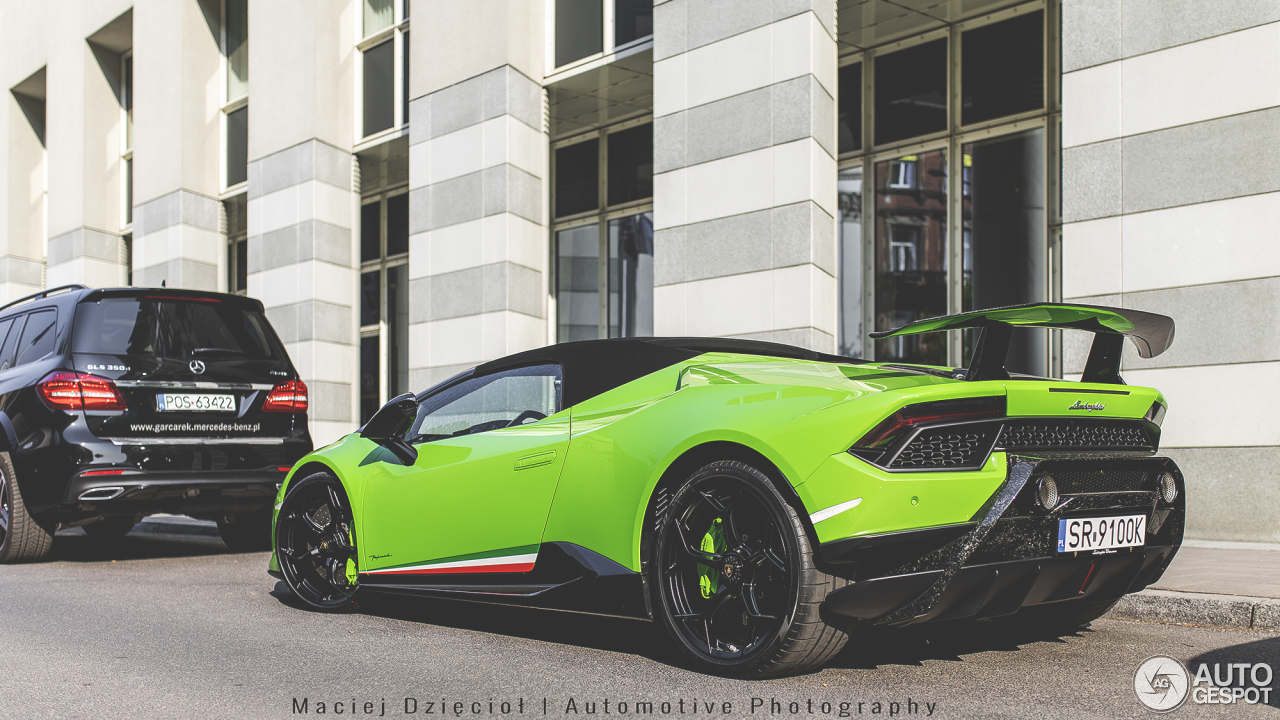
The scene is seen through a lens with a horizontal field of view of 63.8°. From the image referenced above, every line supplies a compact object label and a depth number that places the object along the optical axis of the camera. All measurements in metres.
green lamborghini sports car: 3.14
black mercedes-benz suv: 6.73
